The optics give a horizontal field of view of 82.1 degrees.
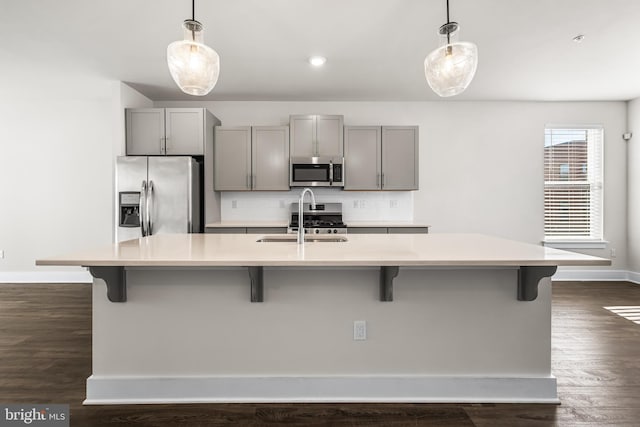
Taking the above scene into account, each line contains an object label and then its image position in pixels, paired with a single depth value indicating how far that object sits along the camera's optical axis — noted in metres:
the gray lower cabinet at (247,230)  4.29
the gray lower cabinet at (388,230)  4.36
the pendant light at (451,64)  2.01
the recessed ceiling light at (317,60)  3.55
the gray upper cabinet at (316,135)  4.56
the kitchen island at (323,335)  2.04
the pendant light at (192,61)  1.96
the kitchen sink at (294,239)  2.55
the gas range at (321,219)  4.28
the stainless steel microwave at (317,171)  4.52
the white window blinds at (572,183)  5.16
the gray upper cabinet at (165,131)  4.29
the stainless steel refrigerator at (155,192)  3.96
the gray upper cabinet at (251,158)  4.55
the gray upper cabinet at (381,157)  4.58
